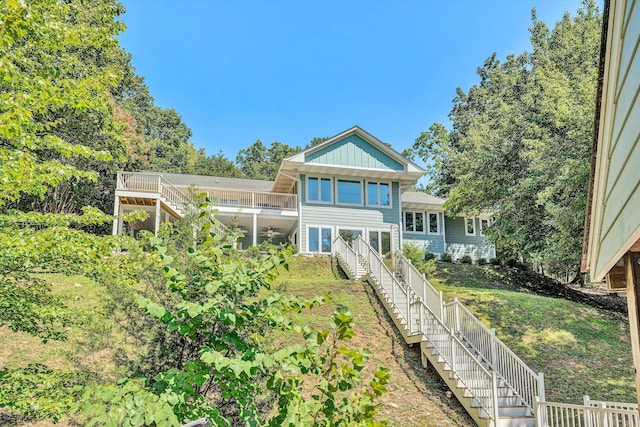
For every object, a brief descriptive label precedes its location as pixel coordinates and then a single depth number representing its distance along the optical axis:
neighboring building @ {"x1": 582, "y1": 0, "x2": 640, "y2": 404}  2.25
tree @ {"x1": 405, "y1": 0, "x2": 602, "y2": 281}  15.80
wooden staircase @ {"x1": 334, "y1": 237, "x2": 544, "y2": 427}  8.95
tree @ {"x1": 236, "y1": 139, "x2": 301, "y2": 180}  53.22
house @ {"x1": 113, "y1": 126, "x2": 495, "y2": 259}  22.05
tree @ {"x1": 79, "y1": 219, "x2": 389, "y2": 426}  2.91
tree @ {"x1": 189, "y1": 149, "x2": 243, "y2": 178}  43.38
